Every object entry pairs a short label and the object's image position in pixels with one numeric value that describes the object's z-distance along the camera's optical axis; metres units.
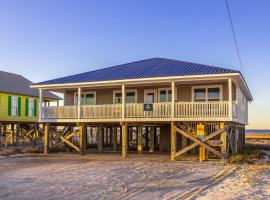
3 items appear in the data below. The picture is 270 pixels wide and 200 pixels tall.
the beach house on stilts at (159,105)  13.98
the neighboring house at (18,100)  21.95
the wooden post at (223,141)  13.70
